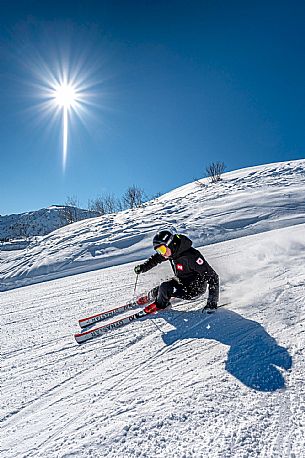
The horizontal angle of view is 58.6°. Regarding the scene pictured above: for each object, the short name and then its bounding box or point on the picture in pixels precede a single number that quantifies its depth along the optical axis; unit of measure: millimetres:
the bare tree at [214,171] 29000
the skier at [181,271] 3939
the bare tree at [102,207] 43250
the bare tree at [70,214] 39938
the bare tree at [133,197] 40425
